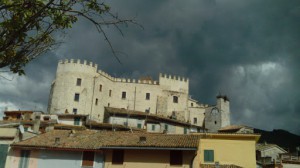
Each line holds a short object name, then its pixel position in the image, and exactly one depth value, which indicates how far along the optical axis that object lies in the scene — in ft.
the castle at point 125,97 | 183.32
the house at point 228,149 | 94.63
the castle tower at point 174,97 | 203.92
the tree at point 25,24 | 20.03
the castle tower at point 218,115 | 199.59
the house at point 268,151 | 139.19
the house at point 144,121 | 159.33
